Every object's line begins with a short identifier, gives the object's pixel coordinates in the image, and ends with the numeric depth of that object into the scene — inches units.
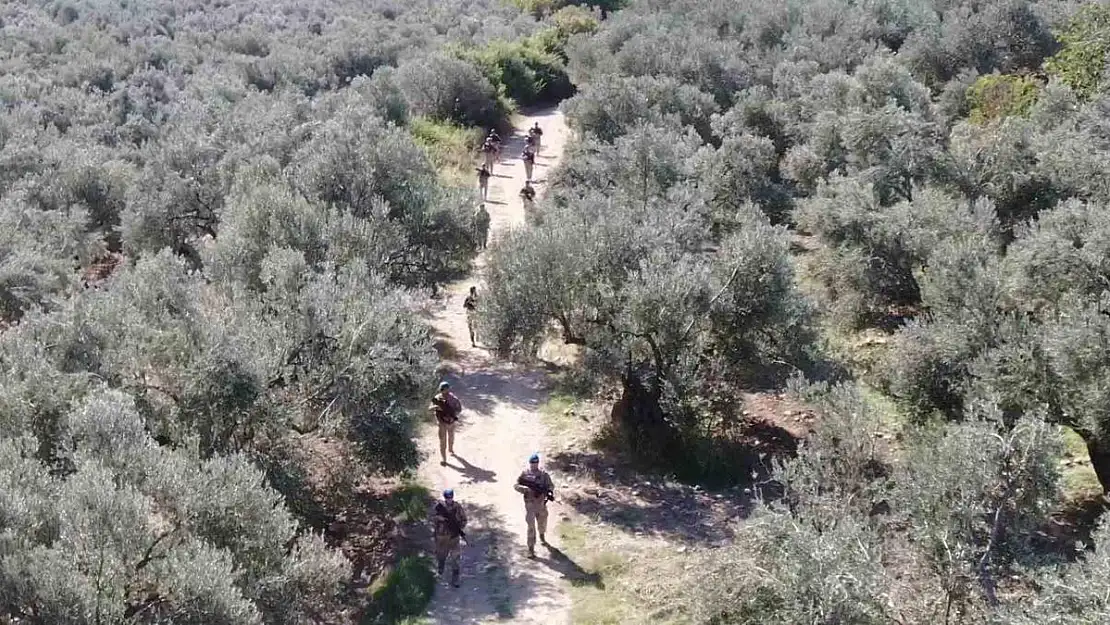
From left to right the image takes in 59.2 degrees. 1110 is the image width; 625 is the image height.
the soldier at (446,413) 736.3
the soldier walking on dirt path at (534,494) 624.1
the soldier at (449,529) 606.5
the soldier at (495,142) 1428.4
